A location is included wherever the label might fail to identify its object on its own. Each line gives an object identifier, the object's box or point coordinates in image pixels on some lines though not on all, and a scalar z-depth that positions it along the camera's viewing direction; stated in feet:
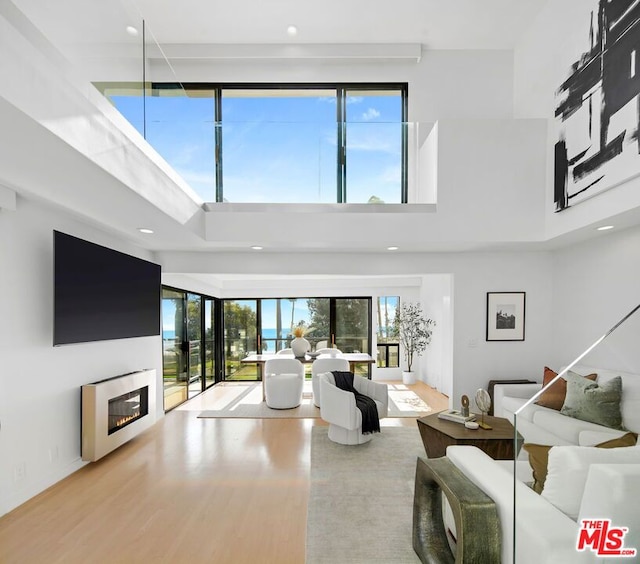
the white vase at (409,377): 27.61
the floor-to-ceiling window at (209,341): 27.07
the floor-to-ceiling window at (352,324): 29.53
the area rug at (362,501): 8.51
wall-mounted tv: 11.41
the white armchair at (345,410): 14.53
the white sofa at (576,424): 4.90
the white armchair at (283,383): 20.49
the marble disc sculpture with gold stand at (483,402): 12.10
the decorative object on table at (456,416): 12.71
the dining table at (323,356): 22.81
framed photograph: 17.99
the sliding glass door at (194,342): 23.79
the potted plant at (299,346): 24.23
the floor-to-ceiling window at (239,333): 30.40
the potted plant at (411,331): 27.25
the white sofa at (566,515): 4.47
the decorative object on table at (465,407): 12.87
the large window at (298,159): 15.98
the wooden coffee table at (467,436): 11.39
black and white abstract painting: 10.38
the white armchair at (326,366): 20.83
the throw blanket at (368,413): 14.65
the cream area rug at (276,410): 19.56
